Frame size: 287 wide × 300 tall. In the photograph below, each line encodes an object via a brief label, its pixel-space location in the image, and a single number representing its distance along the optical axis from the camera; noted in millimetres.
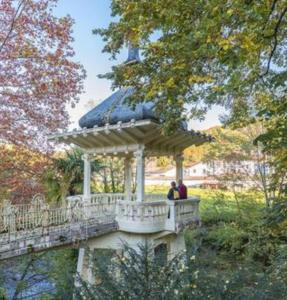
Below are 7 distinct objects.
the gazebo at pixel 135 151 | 8477
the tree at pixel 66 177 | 11566
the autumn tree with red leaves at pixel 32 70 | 7328
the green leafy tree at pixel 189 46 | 3893
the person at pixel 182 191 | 9930
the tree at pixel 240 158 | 14234
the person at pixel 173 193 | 9906
